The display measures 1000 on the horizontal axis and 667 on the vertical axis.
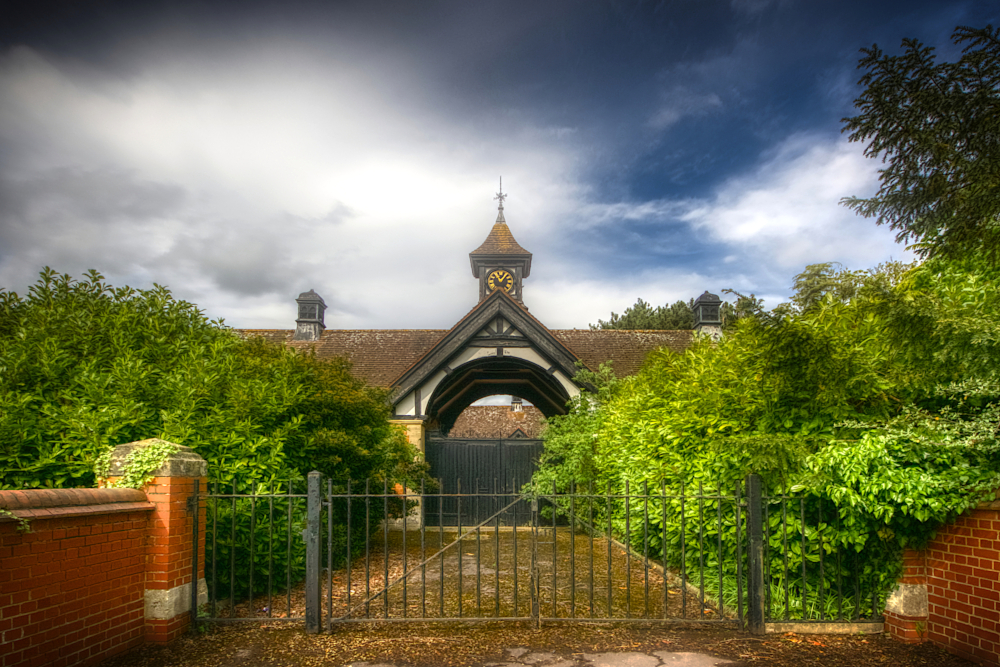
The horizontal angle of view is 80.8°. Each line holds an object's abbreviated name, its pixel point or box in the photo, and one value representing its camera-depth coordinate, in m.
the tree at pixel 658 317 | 32.77
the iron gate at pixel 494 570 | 4.80
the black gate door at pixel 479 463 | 13.54
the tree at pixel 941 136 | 4.02
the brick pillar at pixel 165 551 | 4.47
